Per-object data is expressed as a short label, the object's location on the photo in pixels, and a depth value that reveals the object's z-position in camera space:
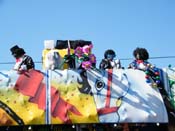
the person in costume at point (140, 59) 6.64
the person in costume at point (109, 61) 6.84
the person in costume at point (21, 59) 6.54
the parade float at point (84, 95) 6.17
